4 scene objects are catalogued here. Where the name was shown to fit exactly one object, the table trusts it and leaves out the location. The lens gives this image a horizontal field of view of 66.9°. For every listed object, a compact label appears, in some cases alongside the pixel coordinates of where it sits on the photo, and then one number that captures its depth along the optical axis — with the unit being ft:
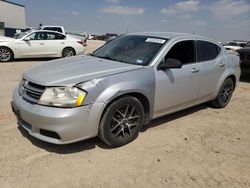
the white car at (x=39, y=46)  27.11
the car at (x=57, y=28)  39.35
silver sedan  7.56
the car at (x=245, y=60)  21.82
